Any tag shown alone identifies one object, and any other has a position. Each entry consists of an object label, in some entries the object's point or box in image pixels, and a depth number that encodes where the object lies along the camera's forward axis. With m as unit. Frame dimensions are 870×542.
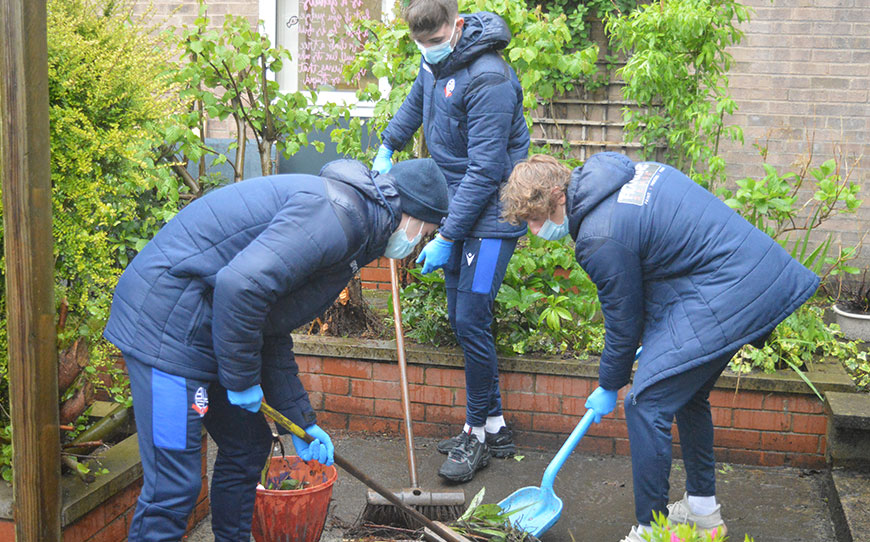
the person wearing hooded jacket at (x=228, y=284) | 2.50
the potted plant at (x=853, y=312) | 5.41
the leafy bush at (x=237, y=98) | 4.96
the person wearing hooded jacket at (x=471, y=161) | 3.85
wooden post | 2.36
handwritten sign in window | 7.16
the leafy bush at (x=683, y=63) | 5.21
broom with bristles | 3.49
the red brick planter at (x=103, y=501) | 2.80
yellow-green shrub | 2.83
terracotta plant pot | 3.21
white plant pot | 5.40
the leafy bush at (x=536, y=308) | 4.62
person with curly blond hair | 3.03
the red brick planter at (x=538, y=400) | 4.29
